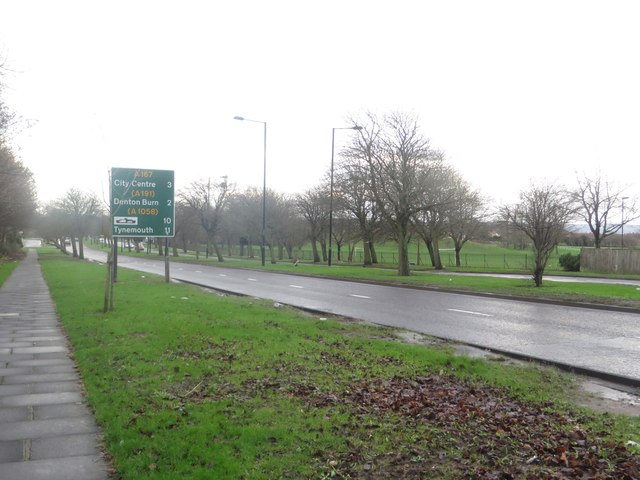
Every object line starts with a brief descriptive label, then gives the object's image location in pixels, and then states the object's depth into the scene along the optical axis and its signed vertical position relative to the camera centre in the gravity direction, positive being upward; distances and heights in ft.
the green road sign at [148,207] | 67.46 +3.90
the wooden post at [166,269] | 78.12 -4.20
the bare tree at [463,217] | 138.41 +7.58
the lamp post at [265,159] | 133.28 +19.44
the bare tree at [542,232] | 73.46 +1.91
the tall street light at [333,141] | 123.85 +22.51
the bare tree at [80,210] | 165.17 +8.40
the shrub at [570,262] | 138.82 -4.00
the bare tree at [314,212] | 193.24 +10.60
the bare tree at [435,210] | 101.09 +7.63
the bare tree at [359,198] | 103.04 +10.54
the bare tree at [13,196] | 73.72 +7.48
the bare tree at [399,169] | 96.32 +13.06
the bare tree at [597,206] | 170.19 +12.33
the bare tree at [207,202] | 191.11 +13.12
